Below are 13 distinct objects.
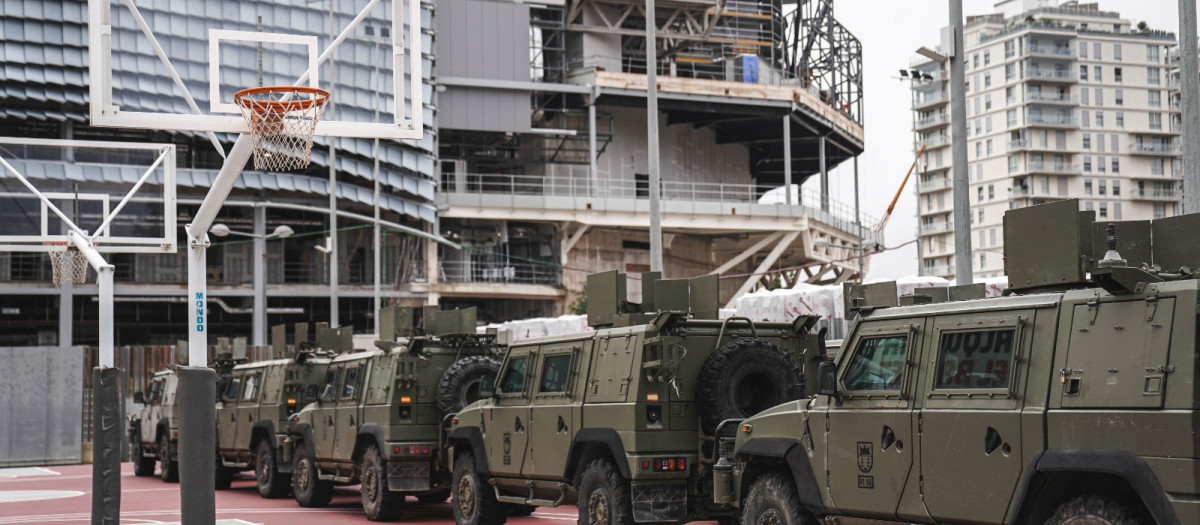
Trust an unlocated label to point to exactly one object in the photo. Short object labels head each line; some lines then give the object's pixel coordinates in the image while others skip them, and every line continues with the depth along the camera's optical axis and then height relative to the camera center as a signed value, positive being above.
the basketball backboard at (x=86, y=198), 19.17 +1.94
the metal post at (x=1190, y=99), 13.10 +1.91
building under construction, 55.38 +6.31
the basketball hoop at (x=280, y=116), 10.56 +1.51
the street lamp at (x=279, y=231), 33.53 +2.17
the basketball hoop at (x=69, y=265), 20.38 +0.80
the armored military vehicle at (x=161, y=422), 28.36 -2.15
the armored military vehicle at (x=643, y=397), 13.35 -0.82
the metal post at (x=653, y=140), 21.52 +2.67
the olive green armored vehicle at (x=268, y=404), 23.38 -1.48
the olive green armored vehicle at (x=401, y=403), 18.59 -1.18
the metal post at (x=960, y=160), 14.89 +1.56
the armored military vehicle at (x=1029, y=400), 8.20 -0.60
